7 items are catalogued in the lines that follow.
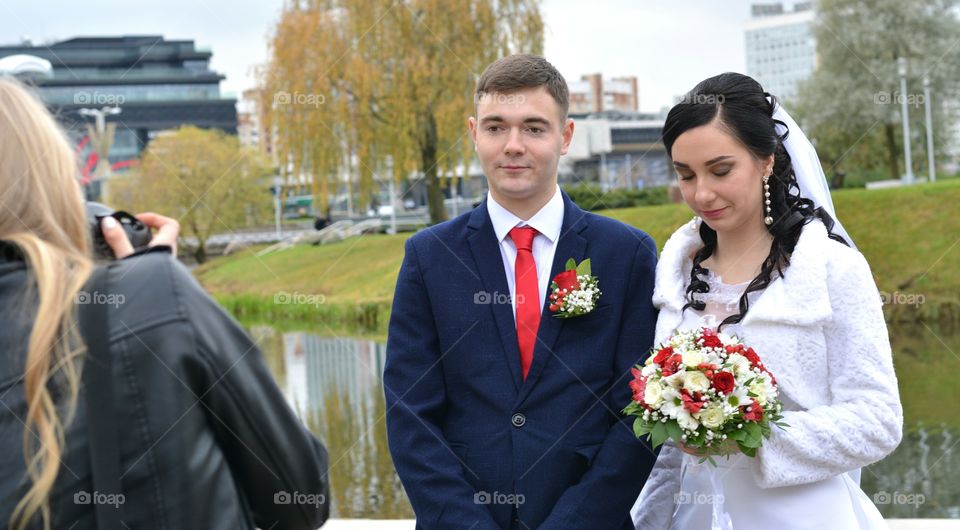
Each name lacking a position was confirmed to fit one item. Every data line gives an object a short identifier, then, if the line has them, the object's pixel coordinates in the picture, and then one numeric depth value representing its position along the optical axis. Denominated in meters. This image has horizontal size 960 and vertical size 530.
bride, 2.48
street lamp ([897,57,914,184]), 22.66
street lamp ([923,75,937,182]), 23.69
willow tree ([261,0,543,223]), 20.14
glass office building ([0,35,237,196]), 61.16
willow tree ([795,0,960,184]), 26.30
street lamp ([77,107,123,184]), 27.84
